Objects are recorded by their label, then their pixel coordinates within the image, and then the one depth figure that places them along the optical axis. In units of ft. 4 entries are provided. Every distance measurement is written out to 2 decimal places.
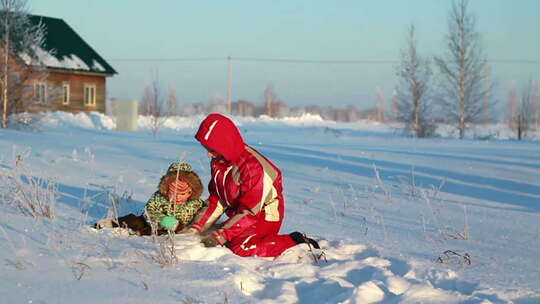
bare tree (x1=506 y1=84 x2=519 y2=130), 221.56
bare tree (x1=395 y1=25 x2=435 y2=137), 106.22
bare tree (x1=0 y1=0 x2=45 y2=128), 64.86
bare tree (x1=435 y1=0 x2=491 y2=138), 105.19
